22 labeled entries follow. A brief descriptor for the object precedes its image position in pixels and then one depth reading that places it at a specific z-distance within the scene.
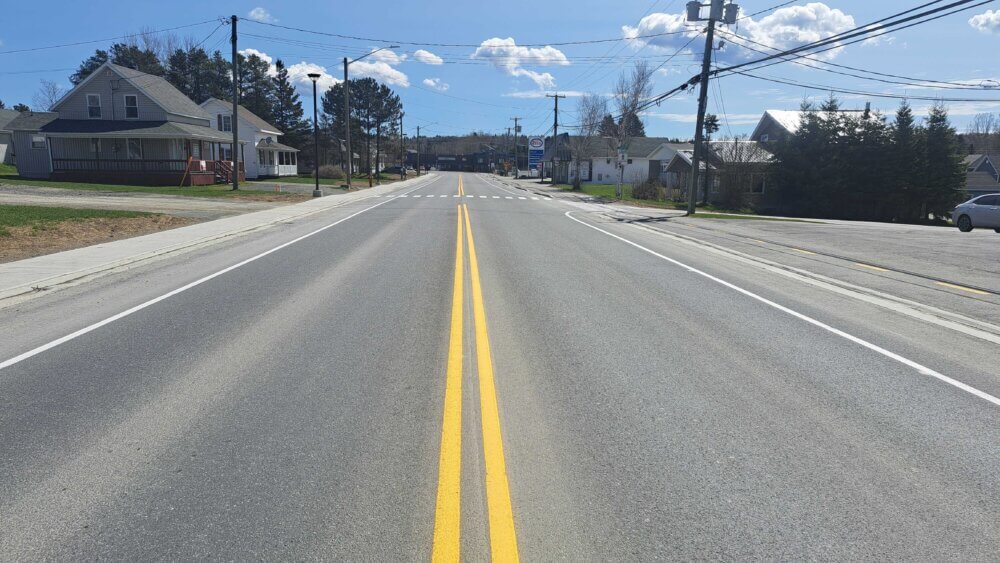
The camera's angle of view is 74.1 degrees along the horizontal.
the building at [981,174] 68.50
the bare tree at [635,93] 58.26
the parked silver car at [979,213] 25.62
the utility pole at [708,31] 28.94
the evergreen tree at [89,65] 81.31
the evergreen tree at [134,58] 77.50
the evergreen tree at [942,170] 45.34
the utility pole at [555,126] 65.96
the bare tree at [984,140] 92.31
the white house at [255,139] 55.88
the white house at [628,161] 66.75
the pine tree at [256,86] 78.94
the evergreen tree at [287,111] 81.44
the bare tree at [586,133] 65.50
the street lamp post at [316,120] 36.38
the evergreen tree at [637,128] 98.25
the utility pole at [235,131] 36.03
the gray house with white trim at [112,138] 42.06
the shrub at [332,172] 67.12
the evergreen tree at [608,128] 75.04
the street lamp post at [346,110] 45.39
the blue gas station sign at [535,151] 104.12
